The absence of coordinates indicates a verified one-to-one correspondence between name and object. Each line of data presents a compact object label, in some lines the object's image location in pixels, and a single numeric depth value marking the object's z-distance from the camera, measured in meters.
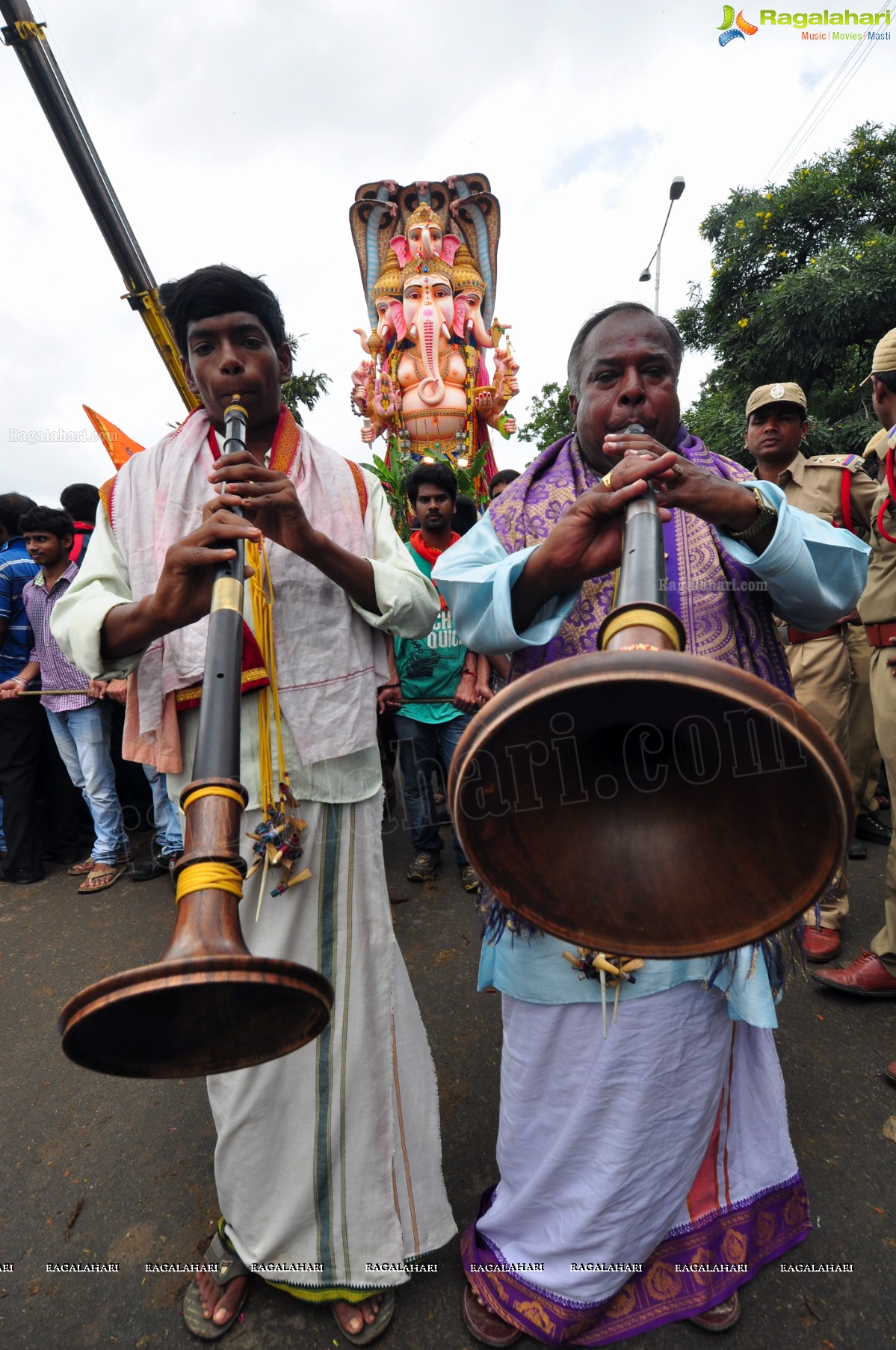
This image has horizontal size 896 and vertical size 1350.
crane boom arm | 4.60
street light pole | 9.76
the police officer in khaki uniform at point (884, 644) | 2.55
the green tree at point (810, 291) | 11.91
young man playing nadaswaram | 1.47
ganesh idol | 8.16
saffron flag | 5.68
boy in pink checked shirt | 4.12
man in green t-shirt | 3.75
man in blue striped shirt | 4.39
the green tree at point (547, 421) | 25.39
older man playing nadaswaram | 1.31
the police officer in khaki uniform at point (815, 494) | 3.21
